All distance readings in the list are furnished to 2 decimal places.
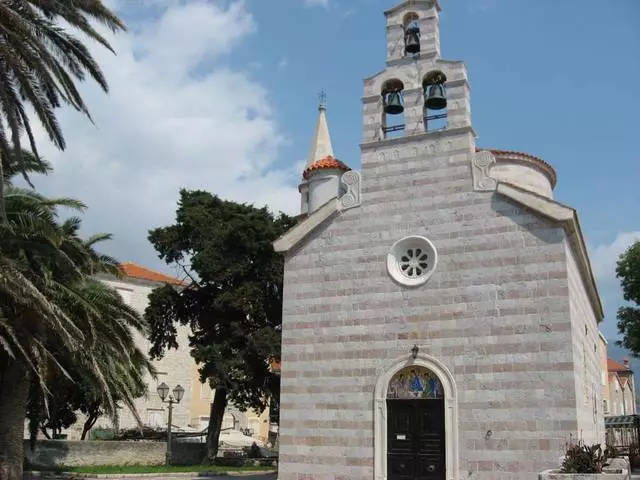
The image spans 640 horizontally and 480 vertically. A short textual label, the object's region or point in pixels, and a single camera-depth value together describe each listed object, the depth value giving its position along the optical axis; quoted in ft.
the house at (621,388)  220.64
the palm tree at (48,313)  50.74
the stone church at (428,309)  49.47
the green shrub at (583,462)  38.31
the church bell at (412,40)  60.70
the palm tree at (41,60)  42.19
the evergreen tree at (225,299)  97.14
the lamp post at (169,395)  91.66
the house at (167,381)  153.57
